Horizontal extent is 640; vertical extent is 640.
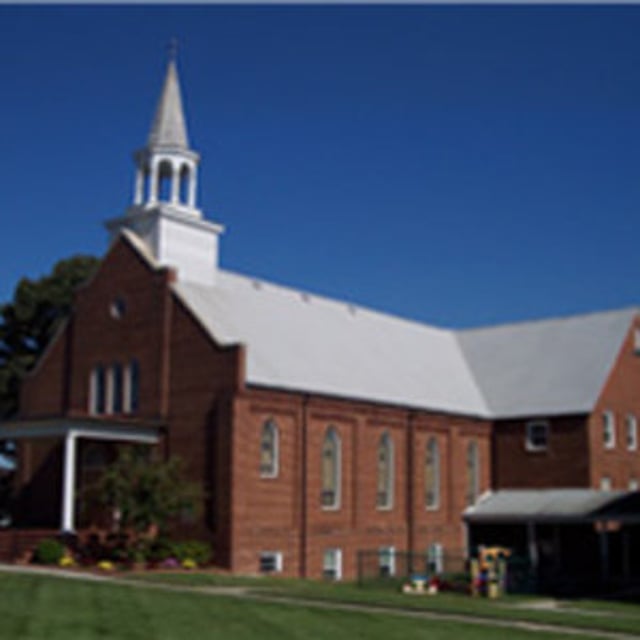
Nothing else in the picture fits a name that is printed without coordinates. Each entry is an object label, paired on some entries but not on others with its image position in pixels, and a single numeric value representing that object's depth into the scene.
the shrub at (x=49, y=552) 34.47
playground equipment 32.38
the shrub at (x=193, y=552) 35.44
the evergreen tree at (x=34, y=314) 56.84
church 37.72
